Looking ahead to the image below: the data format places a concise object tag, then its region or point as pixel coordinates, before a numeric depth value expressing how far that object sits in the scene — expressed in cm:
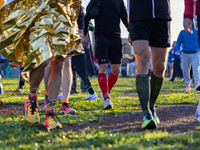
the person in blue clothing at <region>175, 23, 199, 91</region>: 955
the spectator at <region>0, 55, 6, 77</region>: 2633
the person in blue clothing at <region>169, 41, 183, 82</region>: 1413
